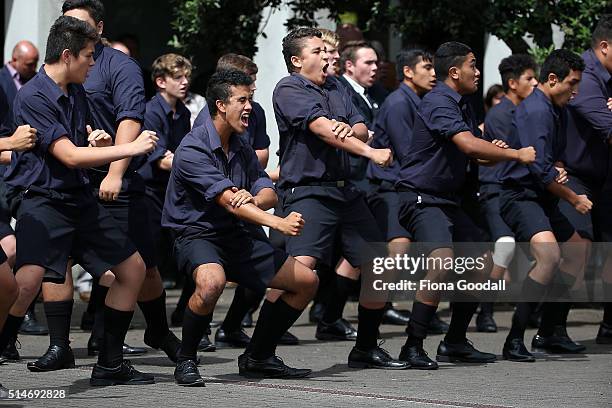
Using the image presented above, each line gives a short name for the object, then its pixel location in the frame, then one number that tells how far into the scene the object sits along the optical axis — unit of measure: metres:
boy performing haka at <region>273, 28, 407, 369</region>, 18.41
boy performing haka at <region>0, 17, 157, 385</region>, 16.70
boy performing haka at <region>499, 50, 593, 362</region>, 20.73
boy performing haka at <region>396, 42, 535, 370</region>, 19.52
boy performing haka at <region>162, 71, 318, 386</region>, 17.11
